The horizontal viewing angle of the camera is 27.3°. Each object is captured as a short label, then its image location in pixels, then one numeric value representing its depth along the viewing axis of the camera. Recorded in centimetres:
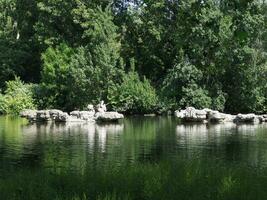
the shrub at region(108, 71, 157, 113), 4994
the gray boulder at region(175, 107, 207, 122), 4016
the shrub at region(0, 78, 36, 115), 5291
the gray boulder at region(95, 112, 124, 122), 4019
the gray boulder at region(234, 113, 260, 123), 3991
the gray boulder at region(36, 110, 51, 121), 4062
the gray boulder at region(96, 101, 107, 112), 4272
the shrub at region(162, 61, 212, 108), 4722
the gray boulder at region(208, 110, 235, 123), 4012
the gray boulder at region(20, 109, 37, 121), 4081
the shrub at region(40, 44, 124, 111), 5019
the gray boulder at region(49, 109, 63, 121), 4031
